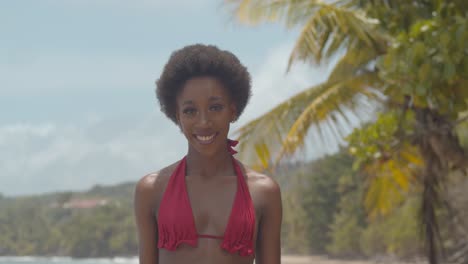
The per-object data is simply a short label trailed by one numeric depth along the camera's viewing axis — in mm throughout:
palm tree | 11445
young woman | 2779
